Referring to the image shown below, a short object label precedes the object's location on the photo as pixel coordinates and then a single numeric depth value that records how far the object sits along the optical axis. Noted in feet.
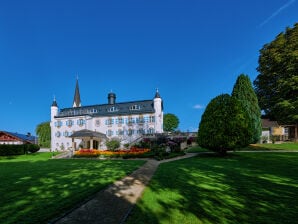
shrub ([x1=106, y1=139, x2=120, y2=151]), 87.97
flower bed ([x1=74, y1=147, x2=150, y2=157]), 63.82
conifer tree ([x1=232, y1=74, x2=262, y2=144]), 84.21
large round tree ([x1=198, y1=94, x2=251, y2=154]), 53.01
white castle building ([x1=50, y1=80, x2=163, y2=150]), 118.32
